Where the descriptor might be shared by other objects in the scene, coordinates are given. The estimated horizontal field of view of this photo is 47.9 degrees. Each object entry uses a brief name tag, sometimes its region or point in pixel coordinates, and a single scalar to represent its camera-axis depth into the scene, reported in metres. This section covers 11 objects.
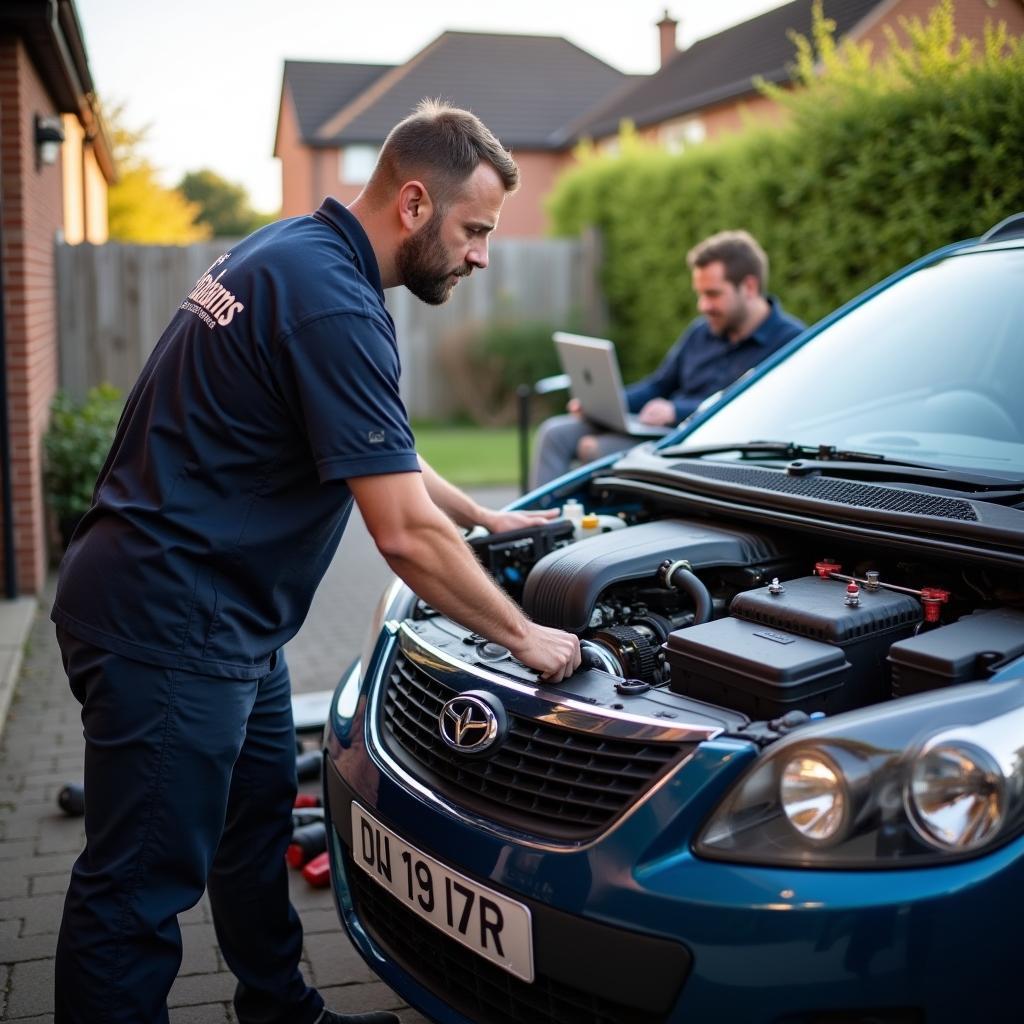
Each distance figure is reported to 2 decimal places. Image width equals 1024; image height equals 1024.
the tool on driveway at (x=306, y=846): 3.62
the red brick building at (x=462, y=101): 34.34
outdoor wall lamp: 7.60
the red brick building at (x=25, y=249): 6.64
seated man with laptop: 6.31
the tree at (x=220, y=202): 65.00
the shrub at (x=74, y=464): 7.50
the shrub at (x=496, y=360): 15.08
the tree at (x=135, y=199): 30.14
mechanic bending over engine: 2.18
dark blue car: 1.76
